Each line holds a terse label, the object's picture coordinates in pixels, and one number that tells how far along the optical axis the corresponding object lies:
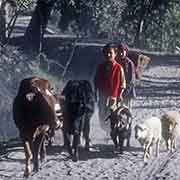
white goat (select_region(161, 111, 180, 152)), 12.92
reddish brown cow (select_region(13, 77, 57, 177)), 10.88
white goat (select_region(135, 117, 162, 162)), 12.05
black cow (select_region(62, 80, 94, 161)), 12.13
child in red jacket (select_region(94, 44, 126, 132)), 12.84
